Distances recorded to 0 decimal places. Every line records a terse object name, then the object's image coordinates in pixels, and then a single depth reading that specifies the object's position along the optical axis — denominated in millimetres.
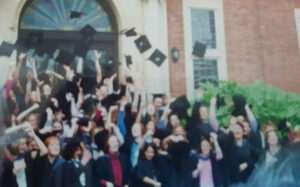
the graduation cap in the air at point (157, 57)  5316
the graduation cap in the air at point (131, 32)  5395
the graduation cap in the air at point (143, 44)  5301
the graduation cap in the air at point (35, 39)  5012
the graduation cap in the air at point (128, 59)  5301
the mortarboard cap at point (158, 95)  5091
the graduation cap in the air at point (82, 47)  5117
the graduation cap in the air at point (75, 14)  5296
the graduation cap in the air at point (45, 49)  4945
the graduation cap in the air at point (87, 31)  5230
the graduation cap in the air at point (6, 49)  4844
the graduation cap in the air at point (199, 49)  5664
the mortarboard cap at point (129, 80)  5109
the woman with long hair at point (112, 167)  4359
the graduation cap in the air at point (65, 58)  4930
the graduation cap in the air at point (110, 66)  5109
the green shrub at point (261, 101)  5148
